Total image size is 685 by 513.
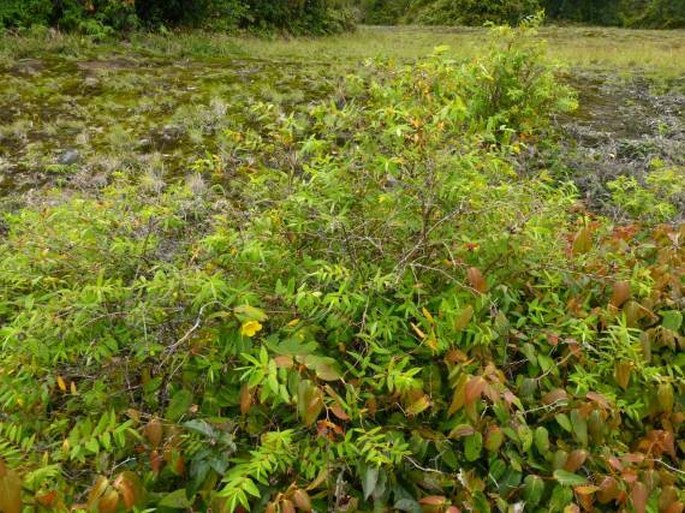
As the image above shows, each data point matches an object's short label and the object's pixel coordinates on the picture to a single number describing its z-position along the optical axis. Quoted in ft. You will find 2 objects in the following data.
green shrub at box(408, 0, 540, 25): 83.10
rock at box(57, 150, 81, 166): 17.19
